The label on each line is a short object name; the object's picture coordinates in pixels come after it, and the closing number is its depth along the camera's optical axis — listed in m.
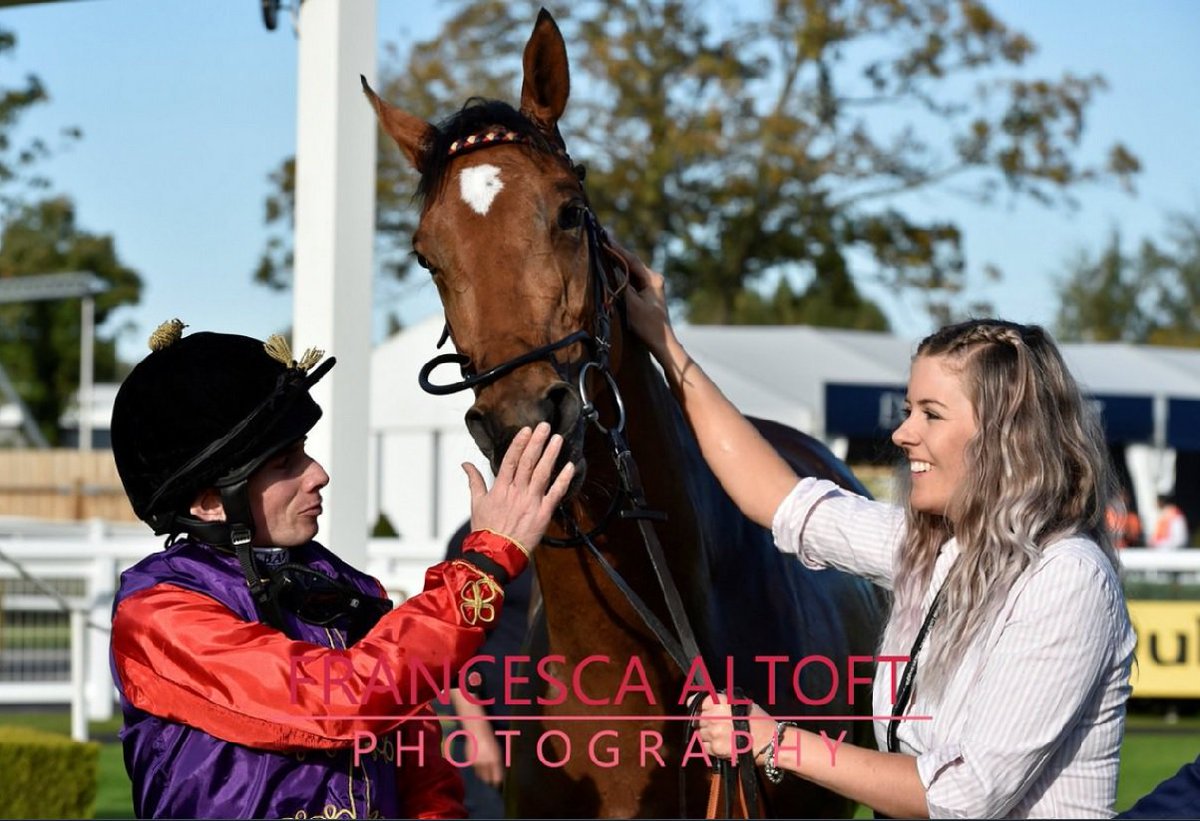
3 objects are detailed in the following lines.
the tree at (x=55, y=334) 40.06
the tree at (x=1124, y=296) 39.22
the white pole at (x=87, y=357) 34.91
